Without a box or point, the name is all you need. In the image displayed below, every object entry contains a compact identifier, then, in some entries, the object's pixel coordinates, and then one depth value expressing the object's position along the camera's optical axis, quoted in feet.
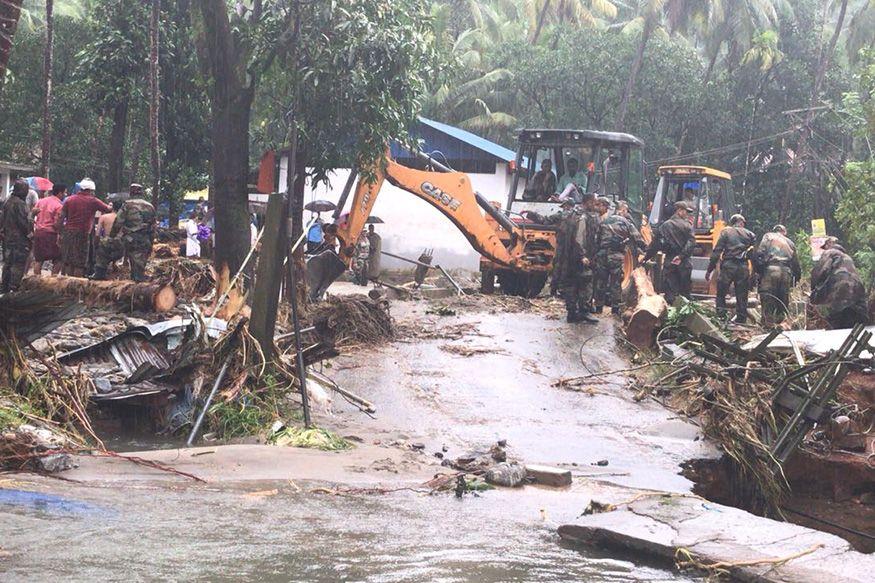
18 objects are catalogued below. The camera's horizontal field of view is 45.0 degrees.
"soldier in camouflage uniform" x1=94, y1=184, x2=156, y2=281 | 46.24
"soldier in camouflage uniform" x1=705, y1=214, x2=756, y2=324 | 50.34
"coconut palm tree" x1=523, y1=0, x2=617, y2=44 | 134.31
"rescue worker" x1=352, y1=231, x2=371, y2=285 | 73.36
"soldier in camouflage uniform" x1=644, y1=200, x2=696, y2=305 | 52.31
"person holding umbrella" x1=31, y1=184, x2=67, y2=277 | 52.03
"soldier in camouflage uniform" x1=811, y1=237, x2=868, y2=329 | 41.39
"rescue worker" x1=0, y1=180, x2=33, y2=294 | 47.60
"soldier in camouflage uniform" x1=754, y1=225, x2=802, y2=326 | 47.98
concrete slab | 17.67
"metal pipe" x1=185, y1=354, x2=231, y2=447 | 27.94
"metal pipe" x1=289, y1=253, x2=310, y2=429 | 28.84
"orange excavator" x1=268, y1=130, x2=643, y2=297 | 54.19
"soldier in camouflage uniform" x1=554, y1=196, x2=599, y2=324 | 48.70
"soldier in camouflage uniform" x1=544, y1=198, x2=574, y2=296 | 51.27
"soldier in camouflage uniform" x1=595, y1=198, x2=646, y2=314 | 50.47
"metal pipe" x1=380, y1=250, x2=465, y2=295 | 62.36
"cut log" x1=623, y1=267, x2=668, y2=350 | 43.60
